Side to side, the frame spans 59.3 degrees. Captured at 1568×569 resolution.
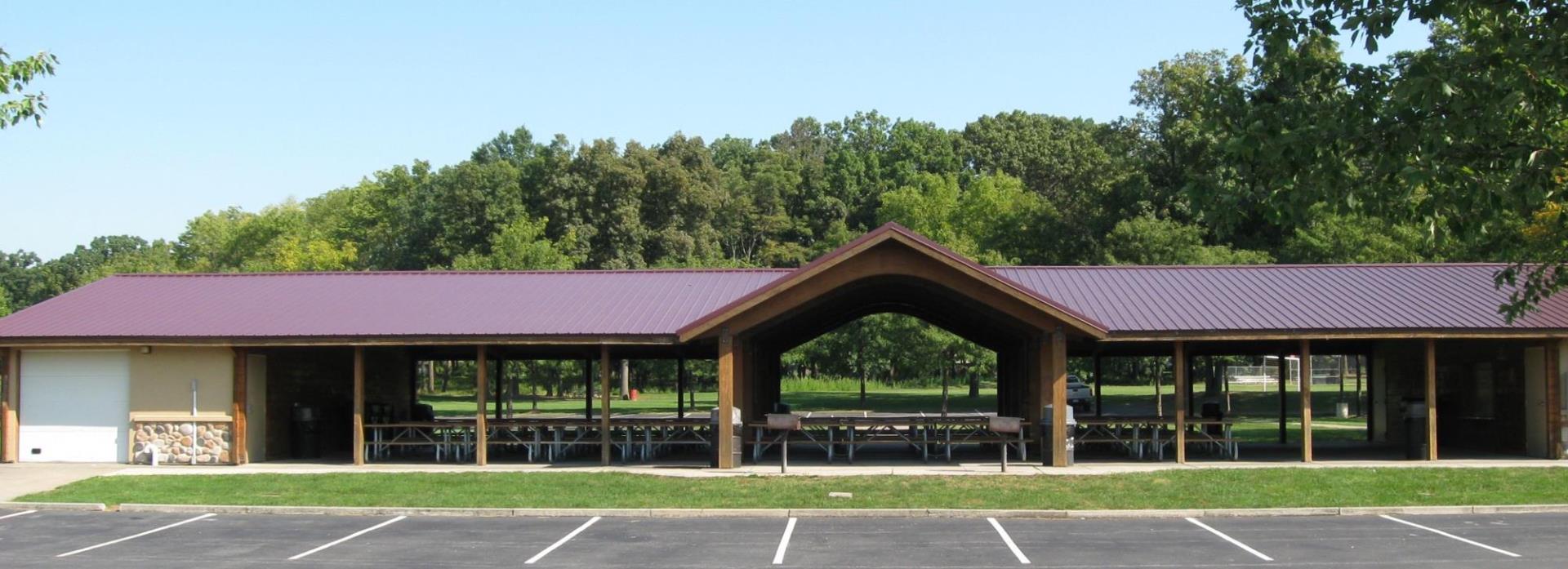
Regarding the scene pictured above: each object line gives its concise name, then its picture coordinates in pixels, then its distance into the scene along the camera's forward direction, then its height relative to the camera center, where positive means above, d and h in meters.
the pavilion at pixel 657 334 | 21.22 +0.16
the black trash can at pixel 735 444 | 21.30 -1.56
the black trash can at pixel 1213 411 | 25.77 -1.34
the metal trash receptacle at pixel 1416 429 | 22.52 -1.50
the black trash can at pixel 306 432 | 23.92 -1.48
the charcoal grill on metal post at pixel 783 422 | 21.05 -1.20
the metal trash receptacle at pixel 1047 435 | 21.33 -1.46
